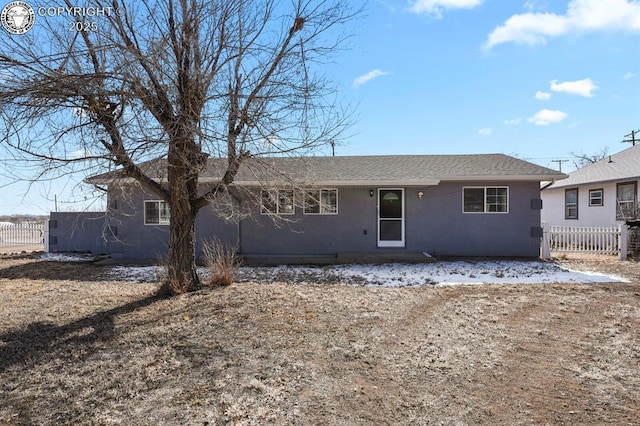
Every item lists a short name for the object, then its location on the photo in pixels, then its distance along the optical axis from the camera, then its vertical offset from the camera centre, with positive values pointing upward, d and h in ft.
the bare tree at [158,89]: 16.24 +5.57
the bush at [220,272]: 23.84 -3.32
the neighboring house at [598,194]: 52.21 +3.59
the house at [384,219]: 39.42 -0.16
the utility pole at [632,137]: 108.82 +22.67
